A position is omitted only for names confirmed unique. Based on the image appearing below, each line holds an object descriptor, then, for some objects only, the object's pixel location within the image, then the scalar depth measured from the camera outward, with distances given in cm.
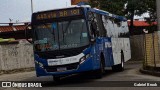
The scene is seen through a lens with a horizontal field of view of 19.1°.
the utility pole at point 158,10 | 2702
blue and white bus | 1902
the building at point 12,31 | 4319
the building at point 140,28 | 4906
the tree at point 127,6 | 4306
